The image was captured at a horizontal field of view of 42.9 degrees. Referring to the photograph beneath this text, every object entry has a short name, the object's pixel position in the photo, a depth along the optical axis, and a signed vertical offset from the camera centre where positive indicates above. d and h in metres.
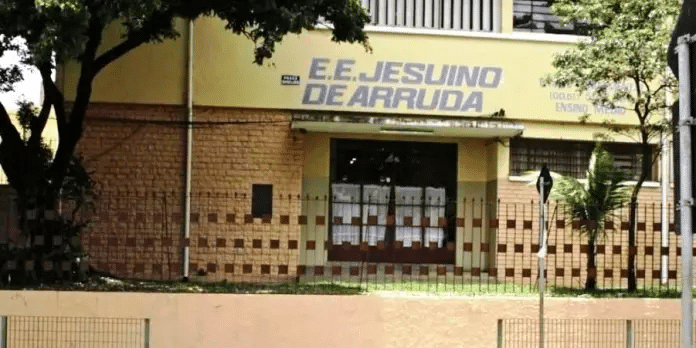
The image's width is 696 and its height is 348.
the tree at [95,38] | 10.22 +2.24
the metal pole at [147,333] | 10.62 -1.49
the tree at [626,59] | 11.95 +2.19
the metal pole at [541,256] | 9.51 -0.44
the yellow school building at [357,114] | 15.57 +1.76
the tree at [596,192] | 12.13 +0.36
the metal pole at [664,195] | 11.52 +0.42
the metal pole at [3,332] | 10.52 -1.49
